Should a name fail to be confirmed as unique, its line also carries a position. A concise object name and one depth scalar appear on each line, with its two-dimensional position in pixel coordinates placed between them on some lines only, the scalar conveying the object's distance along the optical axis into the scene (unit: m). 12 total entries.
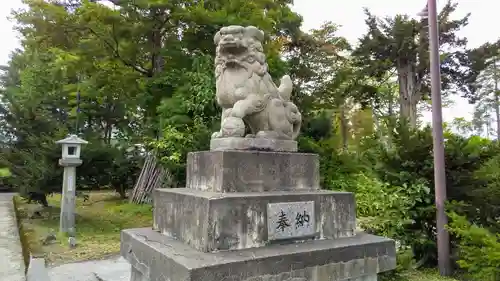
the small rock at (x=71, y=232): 6.87
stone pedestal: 2.46
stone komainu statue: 3.11
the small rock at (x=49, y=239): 6.30
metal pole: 4.79
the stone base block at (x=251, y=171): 2.81
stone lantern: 6.93
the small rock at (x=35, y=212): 8.83
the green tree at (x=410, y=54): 13.76
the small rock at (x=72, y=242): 6.16
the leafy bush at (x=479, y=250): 3.18
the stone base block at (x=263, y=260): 2.27
